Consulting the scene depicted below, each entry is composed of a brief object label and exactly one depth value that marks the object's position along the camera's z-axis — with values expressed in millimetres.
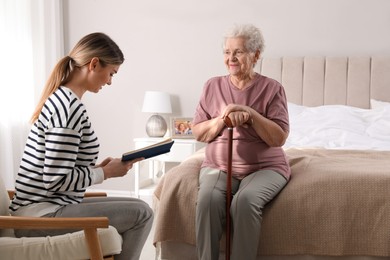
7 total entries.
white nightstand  4910
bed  2551
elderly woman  2504
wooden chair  2023
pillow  4494
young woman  2156
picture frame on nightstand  5105
